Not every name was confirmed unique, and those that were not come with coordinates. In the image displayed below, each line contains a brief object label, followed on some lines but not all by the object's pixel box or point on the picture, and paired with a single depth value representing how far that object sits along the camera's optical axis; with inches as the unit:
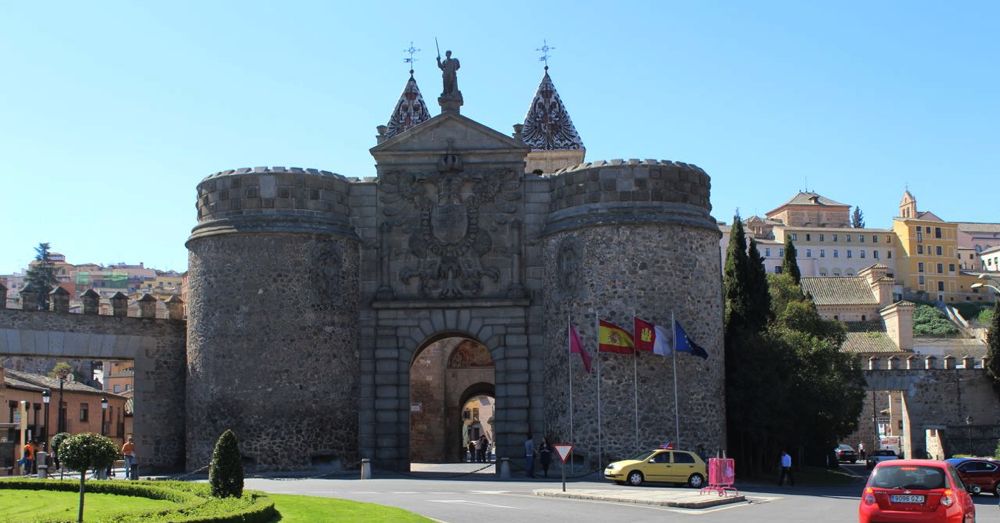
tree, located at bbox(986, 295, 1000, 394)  2122.3
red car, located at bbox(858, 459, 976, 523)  671.8
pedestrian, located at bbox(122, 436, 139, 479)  1390.3
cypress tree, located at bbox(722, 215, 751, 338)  1738.4
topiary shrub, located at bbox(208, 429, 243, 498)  870.4
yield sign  1108.5
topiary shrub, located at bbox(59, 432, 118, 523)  766.5
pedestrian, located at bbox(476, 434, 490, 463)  2042.3
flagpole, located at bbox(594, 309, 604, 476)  1419.8
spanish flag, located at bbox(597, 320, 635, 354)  1419.8
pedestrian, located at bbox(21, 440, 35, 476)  1455.5
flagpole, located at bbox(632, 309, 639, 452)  1430.9
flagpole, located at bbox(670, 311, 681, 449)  1425.9
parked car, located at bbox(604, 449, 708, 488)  1263.5
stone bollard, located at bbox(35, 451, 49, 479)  1433.3
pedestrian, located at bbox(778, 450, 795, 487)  1461.6
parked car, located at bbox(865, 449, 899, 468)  2175.3
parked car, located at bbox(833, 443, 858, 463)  2522.1
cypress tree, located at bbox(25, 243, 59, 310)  4458.7
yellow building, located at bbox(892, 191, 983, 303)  5457.7
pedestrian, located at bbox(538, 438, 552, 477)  1411.2
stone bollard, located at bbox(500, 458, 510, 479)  1393.9
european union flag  1421.0
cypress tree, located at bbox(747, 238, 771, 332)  1739.7
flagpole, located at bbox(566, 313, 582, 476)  1451.3
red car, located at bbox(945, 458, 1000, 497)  1320.1
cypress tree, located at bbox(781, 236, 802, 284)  2204.0
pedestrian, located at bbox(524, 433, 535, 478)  1426.1
